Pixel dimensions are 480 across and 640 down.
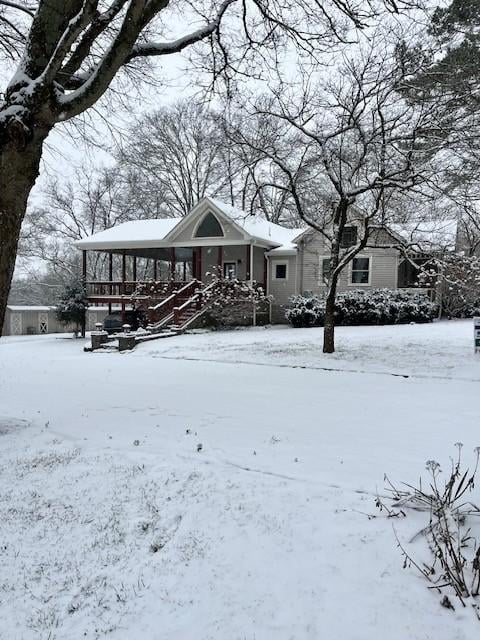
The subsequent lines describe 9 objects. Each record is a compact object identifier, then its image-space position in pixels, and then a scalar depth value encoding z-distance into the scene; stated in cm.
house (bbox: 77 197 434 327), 1923
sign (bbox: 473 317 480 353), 995
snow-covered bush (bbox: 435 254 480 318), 1844
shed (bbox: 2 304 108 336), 2727
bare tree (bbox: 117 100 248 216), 2914
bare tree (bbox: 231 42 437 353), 929
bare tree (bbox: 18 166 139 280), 3122
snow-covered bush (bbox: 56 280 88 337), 1961
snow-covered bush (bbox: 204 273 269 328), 1819
